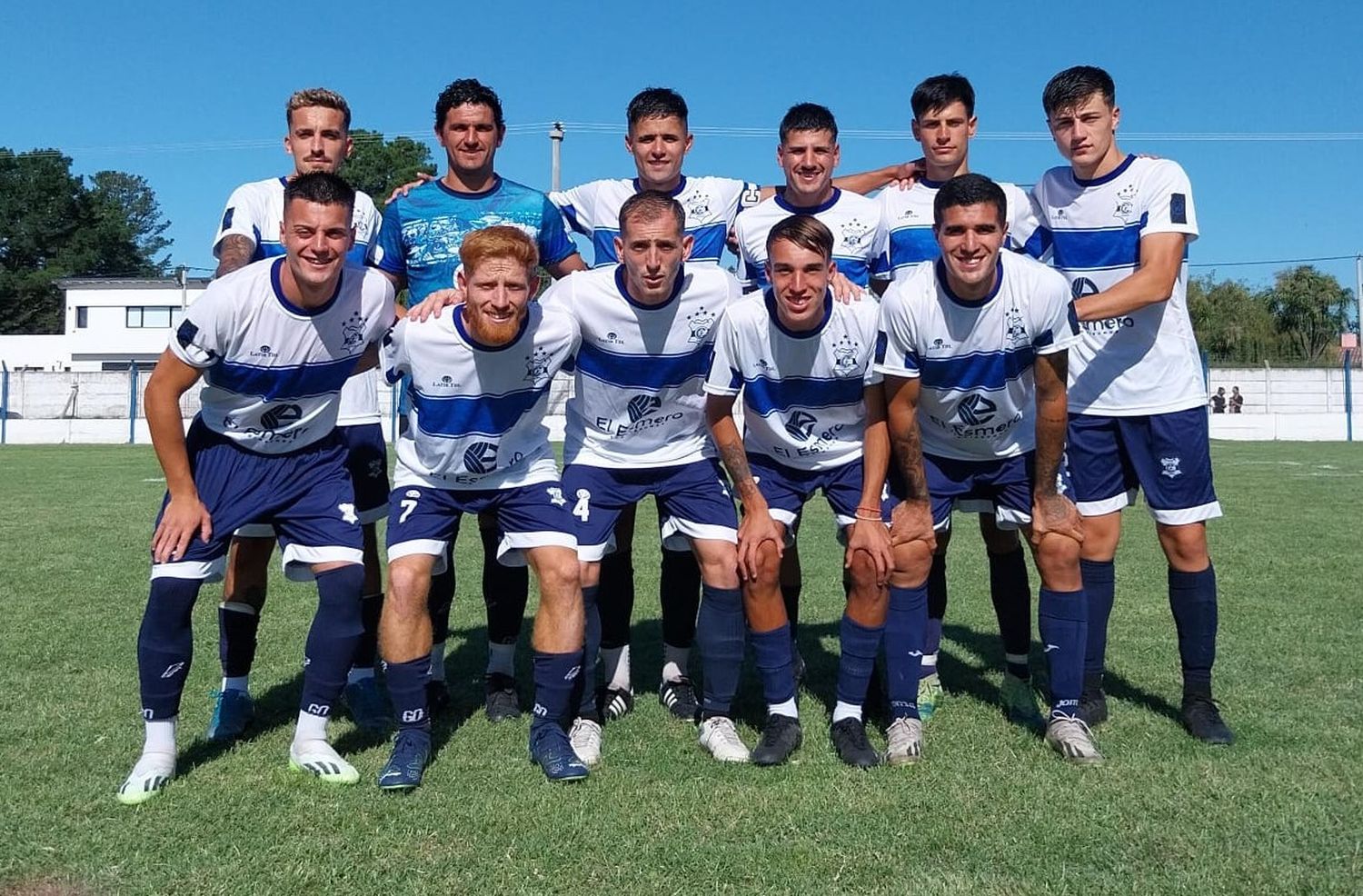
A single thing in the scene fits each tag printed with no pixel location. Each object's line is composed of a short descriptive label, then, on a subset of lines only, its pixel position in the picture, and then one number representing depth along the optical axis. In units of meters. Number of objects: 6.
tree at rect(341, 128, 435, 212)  52.09
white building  56.66
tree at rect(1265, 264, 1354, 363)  56.12
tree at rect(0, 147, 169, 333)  66.38
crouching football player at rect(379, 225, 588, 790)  3.91
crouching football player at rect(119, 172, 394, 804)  3.75
